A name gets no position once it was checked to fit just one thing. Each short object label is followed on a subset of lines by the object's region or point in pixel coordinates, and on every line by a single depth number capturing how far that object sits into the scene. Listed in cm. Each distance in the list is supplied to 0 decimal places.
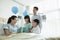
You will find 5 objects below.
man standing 180
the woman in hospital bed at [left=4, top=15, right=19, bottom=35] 167
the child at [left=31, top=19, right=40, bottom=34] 167
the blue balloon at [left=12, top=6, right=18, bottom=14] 186
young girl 174
